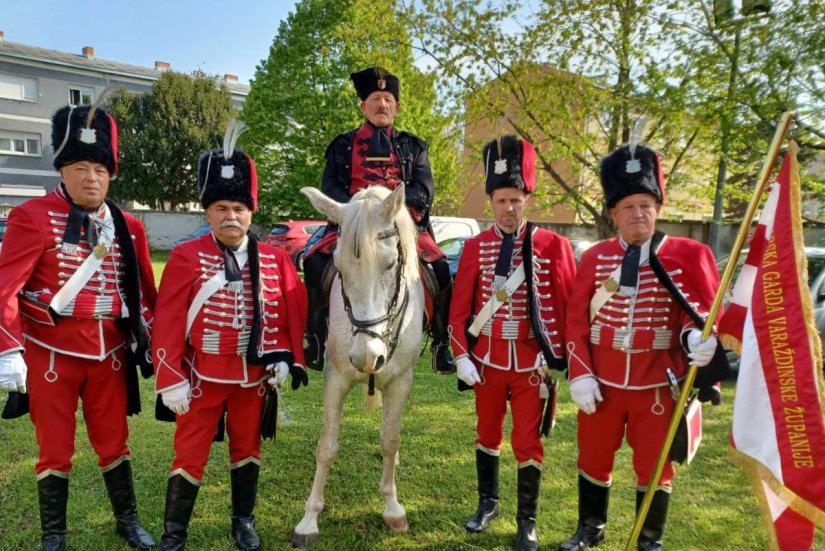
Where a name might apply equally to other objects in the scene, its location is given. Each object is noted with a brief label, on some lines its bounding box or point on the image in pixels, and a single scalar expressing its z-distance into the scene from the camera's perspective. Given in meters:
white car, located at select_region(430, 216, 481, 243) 16.02
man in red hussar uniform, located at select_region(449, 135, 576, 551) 3.27
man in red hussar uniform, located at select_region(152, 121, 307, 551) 3.02
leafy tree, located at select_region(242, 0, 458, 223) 19.19
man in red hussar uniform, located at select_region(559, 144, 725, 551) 2.92
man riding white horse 3.94
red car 16.48
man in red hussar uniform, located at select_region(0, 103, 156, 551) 2.92
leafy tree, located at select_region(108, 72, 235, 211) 28.12
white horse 2.84
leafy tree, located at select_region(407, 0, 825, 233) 5.96
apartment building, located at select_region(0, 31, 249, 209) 29.31
